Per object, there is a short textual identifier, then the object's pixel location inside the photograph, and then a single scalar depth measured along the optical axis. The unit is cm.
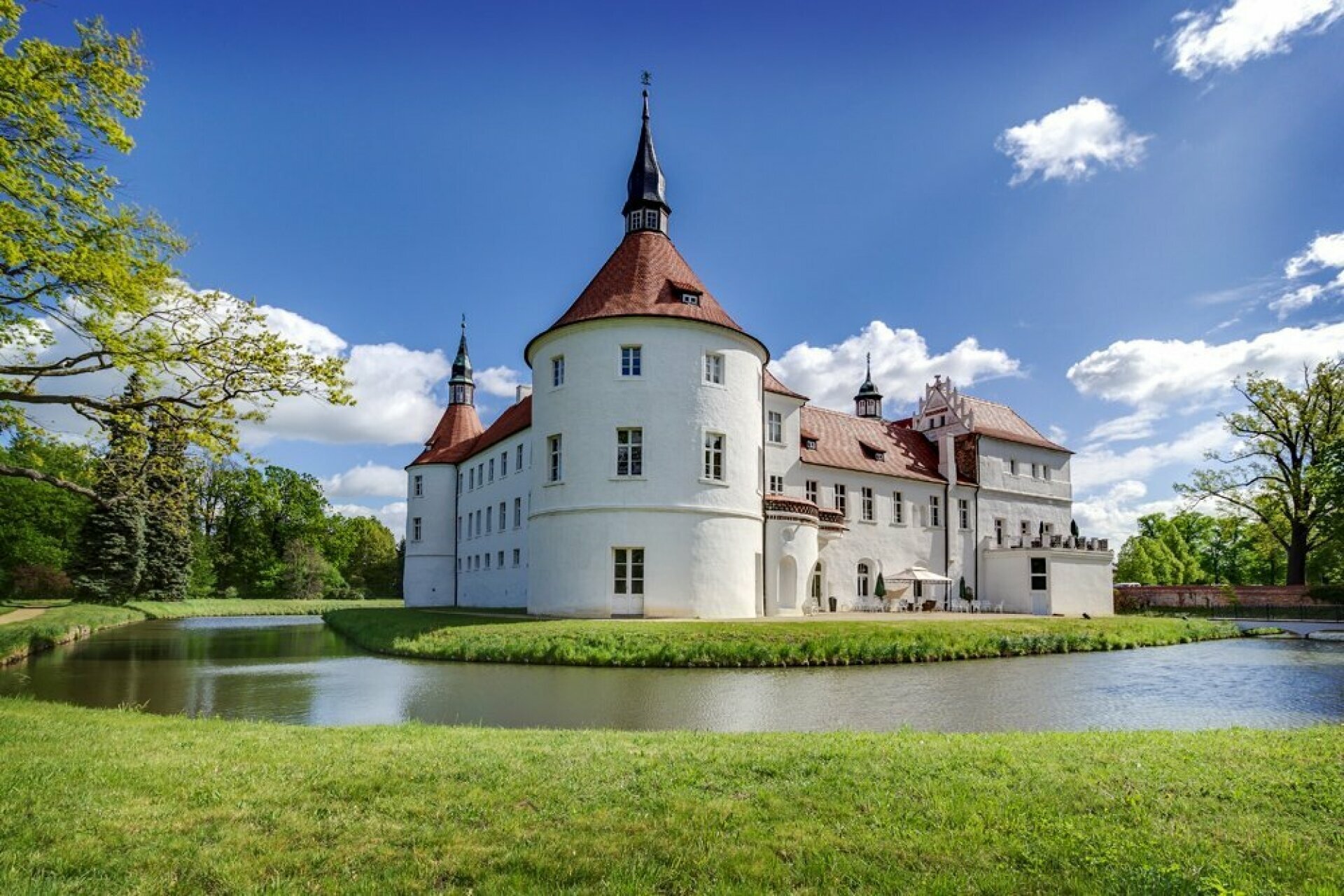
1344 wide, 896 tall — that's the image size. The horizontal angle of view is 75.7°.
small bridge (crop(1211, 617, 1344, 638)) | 3441
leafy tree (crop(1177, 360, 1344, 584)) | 4366
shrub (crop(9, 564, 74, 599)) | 5259
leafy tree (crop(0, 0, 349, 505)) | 1052
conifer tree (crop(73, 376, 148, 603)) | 4647
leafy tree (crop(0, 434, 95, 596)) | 5244
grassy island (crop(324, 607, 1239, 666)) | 1894
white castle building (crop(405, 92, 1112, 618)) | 2512
